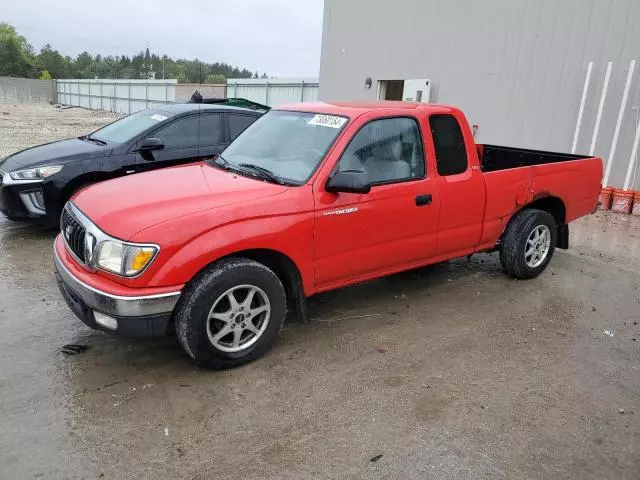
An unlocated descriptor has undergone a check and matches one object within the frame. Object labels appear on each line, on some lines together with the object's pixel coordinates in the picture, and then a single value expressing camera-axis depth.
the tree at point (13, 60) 89.56
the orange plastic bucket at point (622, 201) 9.16
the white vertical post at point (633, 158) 9.09
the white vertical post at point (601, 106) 9.41
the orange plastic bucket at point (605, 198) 9.43
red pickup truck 3.17
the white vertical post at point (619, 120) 9.09
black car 5.90
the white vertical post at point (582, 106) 9.72
